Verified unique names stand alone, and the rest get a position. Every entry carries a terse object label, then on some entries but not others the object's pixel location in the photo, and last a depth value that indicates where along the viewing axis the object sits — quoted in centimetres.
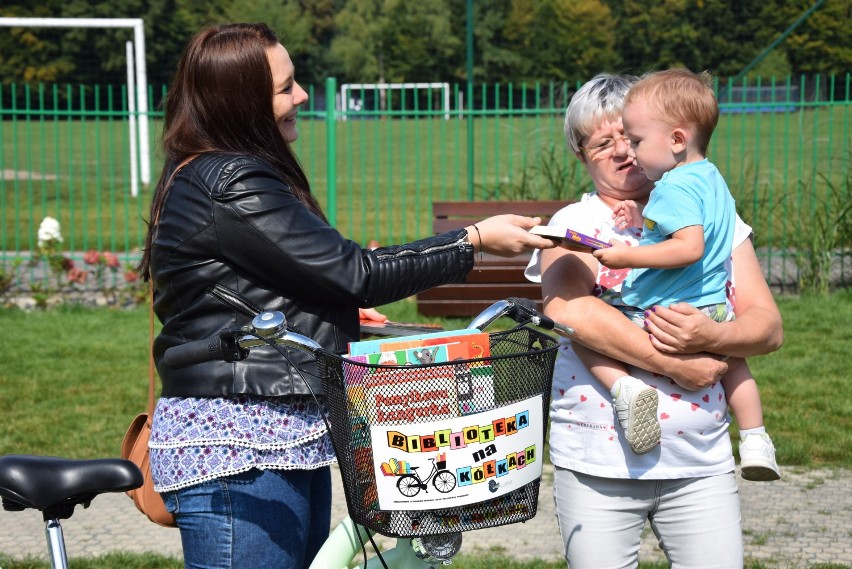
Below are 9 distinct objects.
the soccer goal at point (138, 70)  1520
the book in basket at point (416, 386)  205
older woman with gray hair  267
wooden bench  937
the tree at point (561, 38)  2225
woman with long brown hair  241
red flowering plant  1094
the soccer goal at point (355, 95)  3944
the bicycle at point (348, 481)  213
